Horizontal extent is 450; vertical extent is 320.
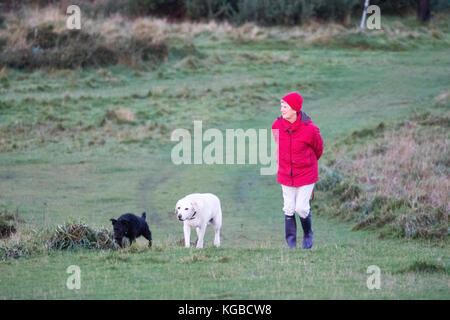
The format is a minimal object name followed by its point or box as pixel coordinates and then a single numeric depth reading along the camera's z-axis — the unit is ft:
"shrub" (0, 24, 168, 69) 96.50
